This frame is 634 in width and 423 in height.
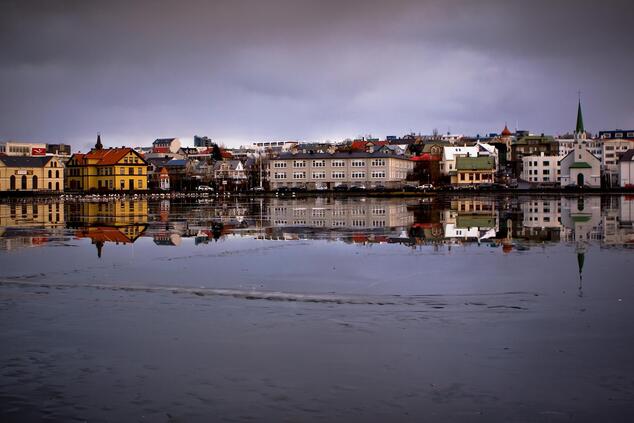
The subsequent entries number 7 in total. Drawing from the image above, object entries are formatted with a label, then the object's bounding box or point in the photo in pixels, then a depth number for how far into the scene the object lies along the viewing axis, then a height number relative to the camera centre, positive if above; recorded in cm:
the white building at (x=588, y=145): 16878 +1656
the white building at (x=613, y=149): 16050 +1459
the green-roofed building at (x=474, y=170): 12631 +786
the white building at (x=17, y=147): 19198 +1962
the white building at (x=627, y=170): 11488 +688
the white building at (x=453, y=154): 13475 +1144
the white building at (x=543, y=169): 13232 +833
